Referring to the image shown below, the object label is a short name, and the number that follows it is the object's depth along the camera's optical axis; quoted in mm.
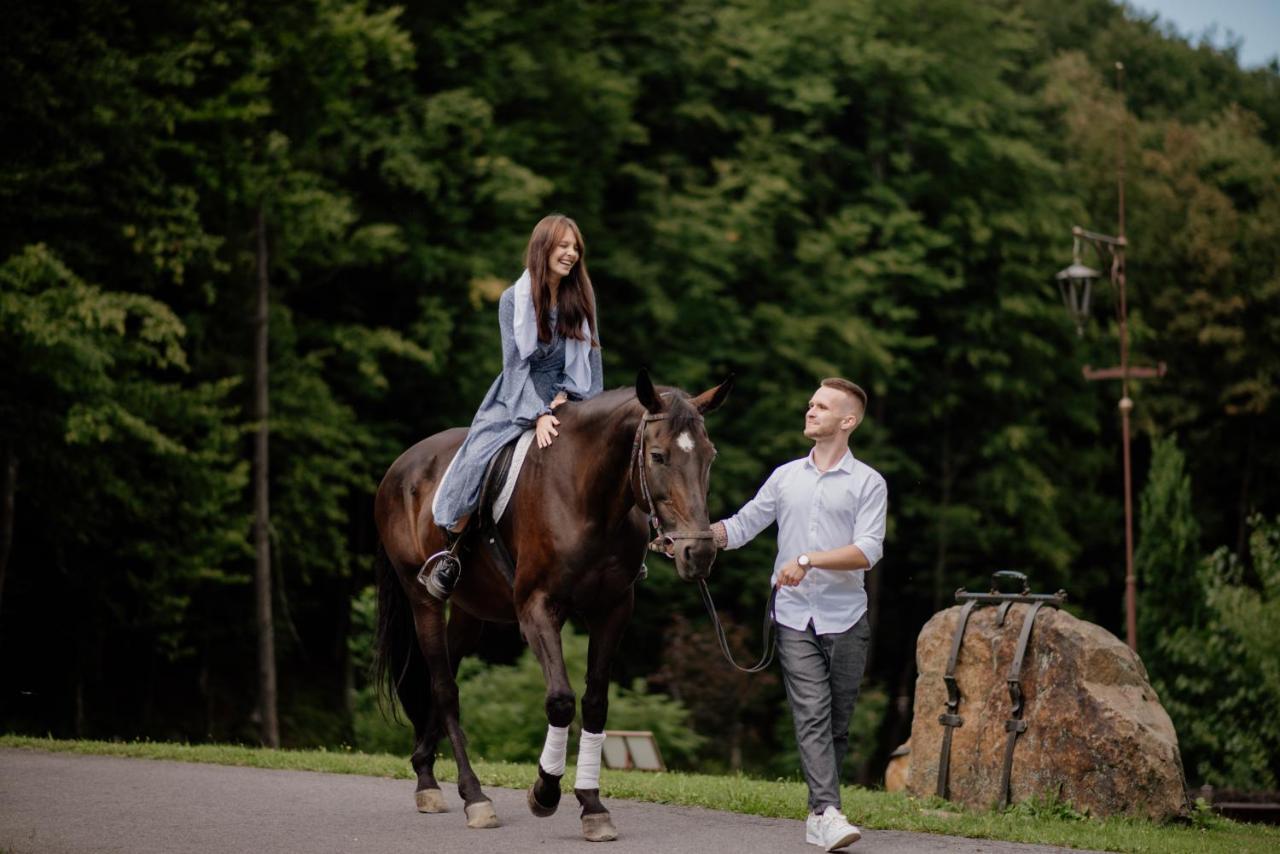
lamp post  22328
